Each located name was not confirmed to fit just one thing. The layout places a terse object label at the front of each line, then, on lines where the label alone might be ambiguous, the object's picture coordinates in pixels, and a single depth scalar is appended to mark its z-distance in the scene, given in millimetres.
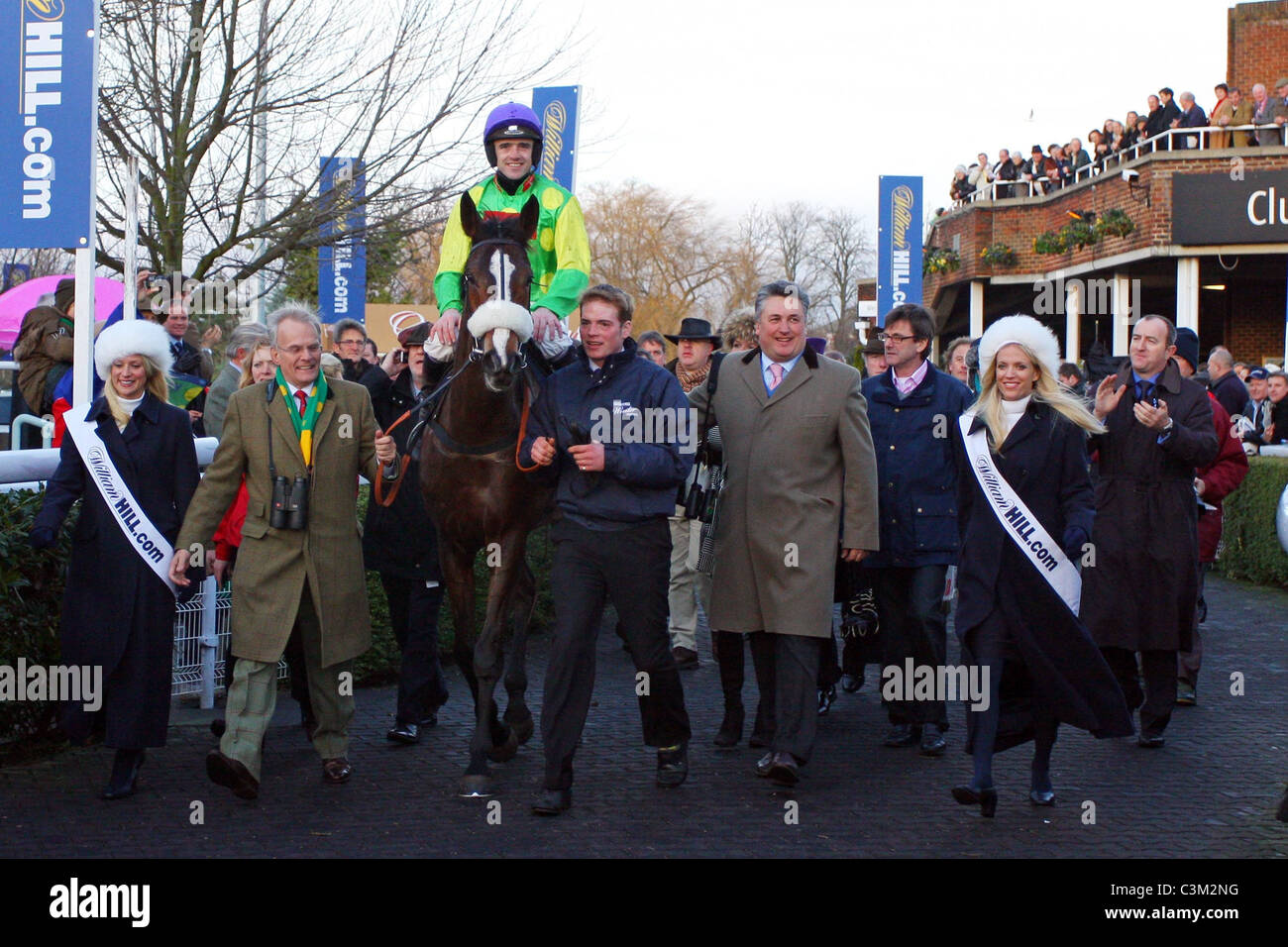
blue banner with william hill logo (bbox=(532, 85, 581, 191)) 14117
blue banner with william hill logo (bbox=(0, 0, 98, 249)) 7891
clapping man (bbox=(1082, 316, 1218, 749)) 7586
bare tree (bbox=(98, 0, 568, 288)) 13203
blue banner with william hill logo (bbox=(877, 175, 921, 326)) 24469
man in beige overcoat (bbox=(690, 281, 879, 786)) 6480
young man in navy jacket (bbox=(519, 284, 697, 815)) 6051
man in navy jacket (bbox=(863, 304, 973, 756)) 7367
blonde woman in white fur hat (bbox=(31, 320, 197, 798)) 6195
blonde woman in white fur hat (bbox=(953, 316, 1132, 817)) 6051
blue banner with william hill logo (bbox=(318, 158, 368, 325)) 13883
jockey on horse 6723
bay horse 6375
